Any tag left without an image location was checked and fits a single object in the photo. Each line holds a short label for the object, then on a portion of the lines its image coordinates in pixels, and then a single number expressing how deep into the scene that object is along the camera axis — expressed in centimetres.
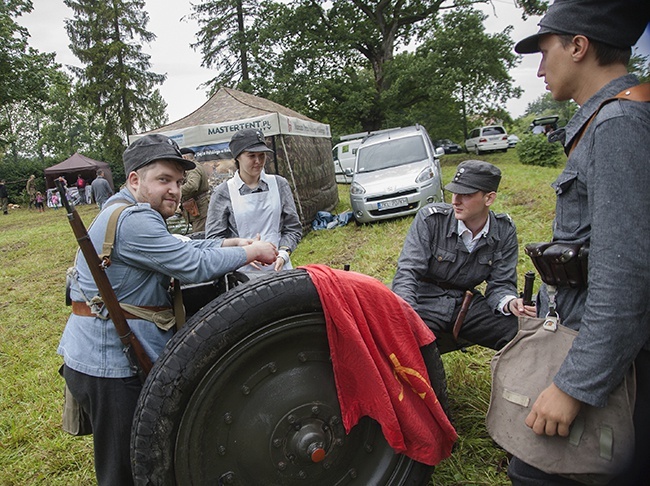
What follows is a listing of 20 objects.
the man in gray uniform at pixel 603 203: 106
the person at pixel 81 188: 2448
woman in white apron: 338
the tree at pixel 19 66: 2144
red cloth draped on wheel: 156
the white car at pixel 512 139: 2972
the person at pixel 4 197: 2292
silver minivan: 888
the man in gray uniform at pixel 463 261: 273
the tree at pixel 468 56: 2158
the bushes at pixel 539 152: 1642
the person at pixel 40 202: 2320
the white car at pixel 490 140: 2548
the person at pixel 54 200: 2396
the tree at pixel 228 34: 2578
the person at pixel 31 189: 2439
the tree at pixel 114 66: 2523
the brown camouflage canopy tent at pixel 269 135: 849
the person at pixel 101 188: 1422
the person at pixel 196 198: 587
